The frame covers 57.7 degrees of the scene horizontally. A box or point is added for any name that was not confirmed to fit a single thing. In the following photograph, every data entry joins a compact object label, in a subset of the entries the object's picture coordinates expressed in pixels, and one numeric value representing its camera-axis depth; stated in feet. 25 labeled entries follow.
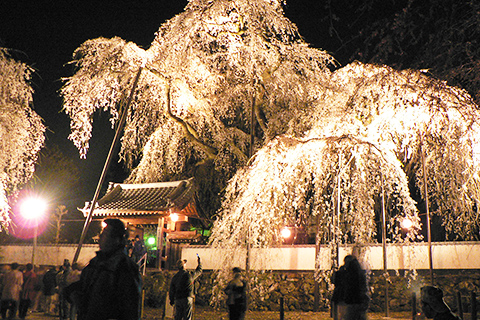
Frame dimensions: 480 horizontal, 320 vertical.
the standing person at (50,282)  38.78
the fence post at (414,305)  30.71
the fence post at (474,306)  22.54
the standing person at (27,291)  36.50
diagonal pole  37.47
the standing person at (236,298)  26.17
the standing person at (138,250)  48.39
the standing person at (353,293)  19.94
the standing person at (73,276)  30.58
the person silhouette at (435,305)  11.75
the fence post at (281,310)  30.22
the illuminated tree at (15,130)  34.91
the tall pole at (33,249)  51.42
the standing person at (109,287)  9.89
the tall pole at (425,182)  33.60
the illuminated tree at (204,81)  42.93
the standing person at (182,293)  26.37
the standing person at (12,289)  32.78
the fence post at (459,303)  25.17
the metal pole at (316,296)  44.16
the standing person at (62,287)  32.91
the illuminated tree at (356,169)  29.94
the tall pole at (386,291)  38.39
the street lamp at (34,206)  49.77
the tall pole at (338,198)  29.24
